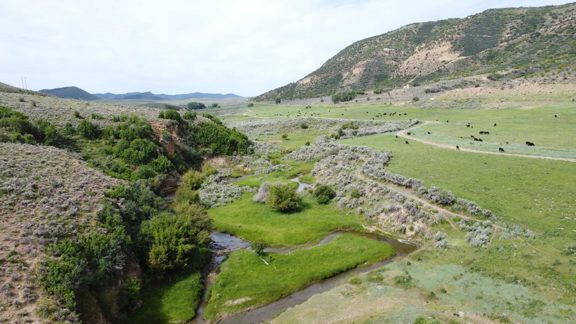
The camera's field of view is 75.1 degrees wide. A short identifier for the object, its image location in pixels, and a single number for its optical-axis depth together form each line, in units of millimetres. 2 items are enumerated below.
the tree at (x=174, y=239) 29016
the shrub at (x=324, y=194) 43812
